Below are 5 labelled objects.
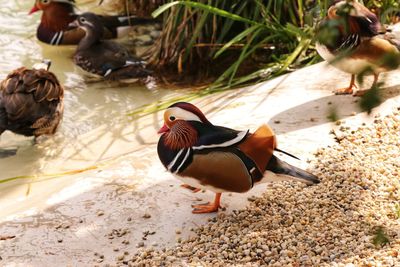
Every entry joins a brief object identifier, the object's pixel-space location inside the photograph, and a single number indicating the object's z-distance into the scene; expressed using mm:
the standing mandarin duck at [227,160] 6652
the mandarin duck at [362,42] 9117
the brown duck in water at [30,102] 10133
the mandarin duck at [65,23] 14437
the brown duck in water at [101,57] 13000
